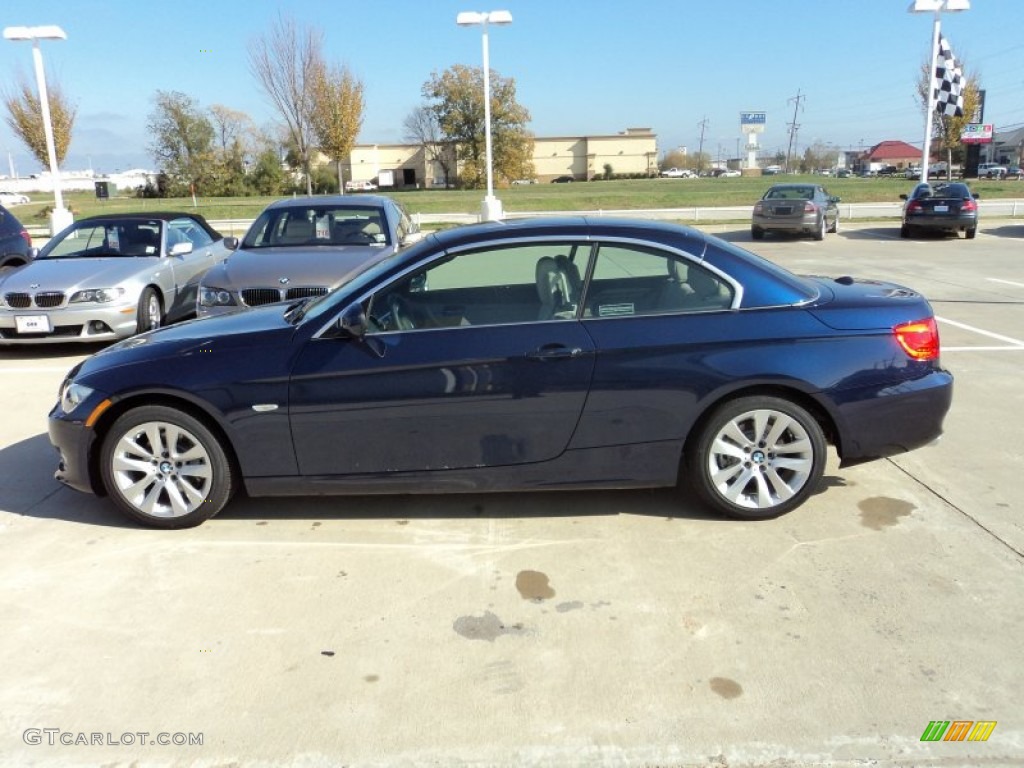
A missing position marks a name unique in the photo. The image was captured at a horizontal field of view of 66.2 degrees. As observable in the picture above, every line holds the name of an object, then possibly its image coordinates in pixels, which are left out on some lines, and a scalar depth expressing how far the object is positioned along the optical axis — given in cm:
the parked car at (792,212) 1919
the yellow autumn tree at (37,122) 2959
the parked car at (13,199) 5678
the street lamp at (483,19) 2166
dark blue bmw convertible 384
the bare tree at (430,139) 8207
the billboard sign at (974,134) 5172
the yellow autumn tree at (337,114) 2977
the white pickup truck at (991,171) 8075
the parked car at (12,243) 1090
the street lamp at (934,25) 2175
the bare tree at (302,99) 2792
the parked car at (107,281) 784
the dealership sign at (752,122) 11731
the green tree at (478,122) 7538
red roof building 13850
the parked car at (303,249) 701
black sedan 1898
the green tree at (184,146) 6022
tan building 10588
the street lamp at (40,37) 2008
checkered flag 2500
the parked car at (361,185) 7655
